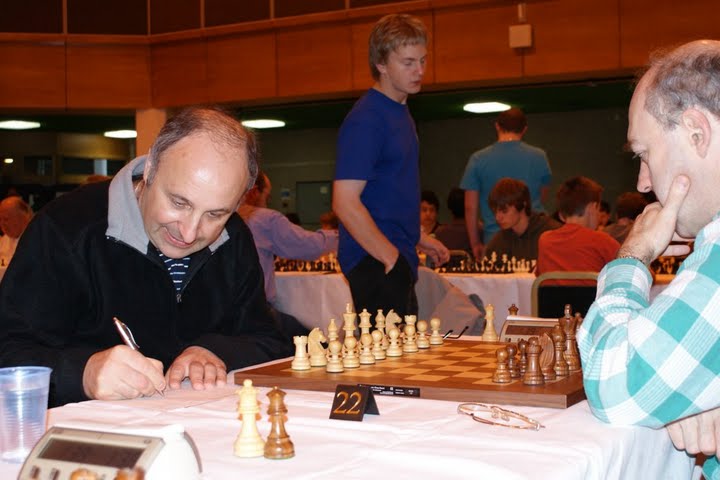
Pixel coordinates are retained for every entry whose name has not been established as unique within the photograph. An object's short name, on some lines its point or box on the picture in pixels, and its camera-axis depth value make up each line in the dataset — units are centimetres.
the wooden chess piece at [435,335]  237
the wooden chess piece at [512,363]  176
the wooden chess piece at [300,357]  196
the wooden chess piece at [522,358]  177
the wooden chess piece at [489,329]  245
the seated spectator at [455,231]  803
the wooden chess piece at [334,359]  193
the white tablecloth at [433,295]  448
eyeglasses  141
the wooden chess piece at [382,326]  221
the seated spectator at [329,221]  884
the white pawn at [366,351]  204
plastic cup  126
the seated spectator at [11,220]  759
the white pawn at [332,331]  209
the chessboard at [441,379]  160
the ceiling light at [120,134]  1454
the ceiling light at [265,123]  1282
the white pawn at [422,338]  230
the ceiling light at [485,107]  1186
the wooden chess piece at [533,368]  169
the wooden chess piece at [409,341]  226
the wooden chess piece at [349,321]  224
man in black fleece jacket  192
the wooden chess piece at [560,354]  183
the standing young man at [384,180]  322
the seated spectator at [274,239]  530
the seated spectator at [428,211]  842
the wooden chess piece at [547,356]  177
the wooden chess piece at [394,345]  216
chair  371
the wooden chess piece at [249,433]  126
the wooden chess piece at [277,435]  124
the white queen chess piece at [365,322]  216
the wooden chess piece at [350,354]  199
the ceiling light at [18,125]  1329
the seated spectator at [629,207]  662
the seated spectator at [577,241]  454
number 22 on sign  148
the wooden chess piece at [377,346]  213
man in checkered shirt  134
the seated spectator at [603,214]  844
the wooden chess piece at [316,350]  200
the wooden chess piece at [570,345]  192
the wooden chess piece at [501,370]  171
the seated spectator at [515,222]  577
